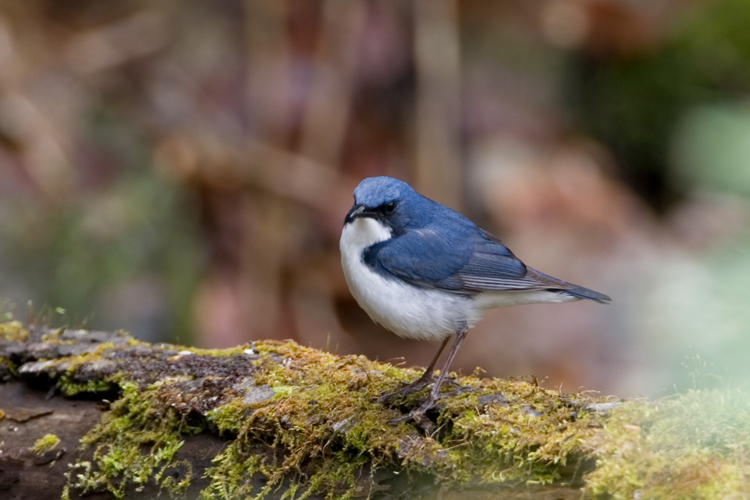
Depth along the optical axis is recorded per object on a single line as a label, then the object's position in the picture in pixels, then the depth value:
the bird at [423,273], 7.04
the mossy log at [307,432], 5.12
